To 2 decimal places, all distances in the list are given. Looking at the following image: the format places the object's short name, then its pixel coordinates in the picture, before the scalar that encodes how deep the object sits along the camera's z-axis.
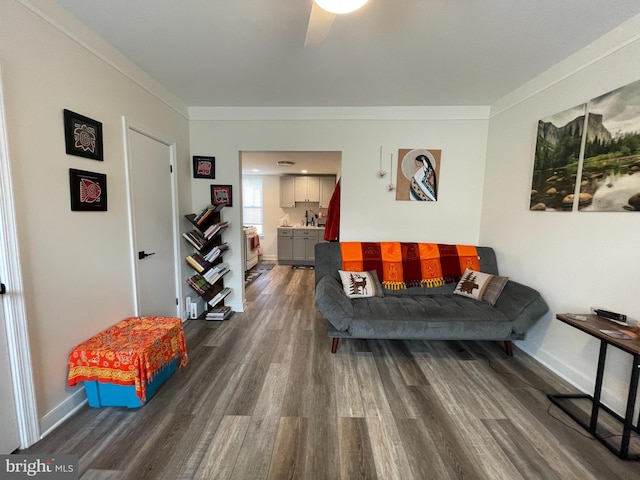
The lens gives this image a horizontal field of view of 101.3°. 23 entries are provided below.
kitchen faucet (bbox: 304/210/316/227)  6.63
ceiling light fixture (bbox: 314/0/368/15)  1.13
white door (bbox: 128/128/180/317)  2.28
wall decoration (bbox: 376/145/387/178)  3.15
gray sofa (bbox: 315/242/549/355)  2.20
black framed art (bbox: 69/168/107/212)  1.68
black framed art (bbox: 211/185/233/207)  3.22
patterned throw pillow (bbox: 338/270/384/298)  2.62
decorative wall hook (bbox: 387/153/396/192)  3.16
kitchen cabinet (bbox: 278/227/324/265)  6.08
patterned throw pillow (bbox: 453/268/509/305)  2.46
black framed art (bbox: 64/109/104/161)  1.63
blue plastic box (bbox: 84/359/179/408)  1.68
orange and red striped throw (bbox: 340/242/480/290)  2.85
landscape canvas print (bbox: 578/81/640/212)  1.64
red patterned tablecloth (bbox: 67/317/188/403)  1.62
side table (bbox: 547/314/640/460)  1.36
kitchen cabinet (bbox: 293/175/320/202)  6.36
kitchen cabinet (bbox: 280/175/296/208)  6.38
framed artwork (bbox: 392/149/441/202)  3.11
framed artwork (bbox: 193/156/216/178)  3.19
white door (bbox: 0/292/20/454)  1.33
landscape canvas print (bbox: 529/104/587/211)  2.02
